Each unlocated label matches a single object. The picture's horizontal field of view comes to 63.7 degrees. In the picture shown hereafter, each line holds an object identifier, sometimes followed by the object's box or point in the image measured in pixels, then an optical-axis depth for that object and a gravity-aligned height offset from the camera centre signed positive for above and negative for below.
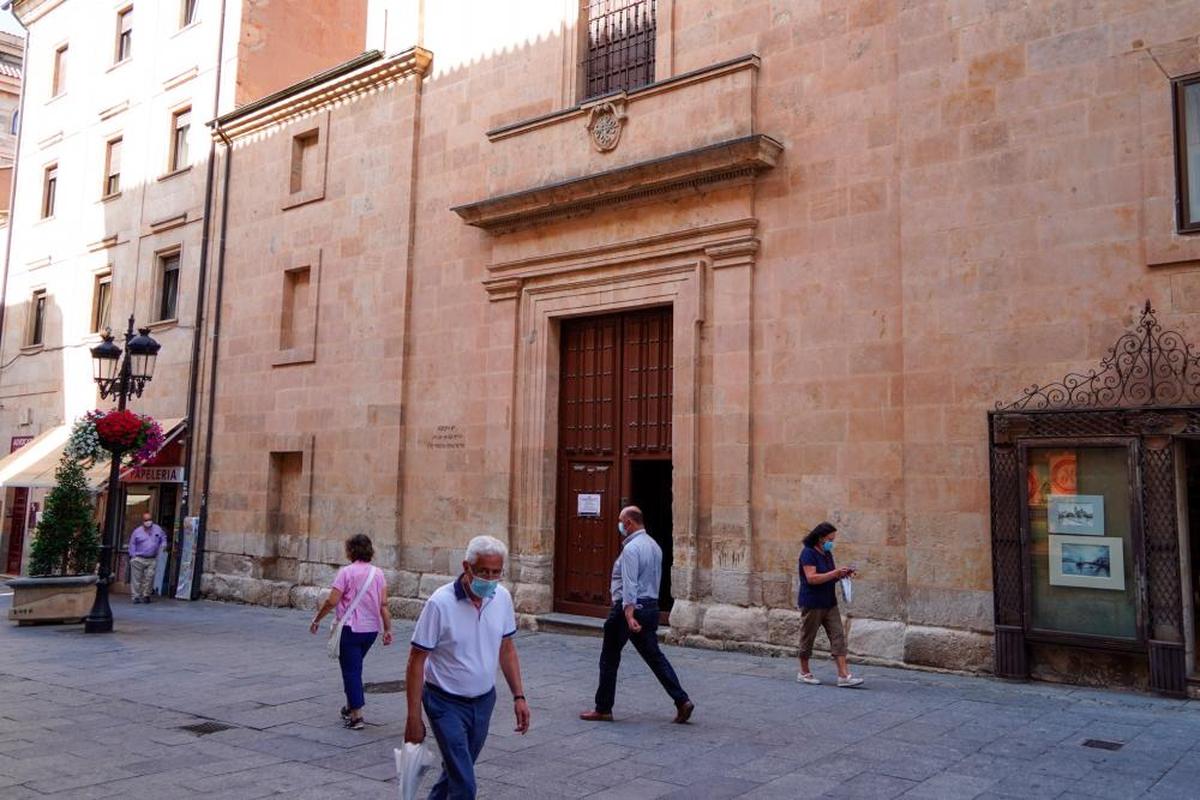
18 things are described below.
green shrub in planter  14.65 -0.41
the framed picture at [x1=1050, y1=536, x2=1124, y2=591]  8.68 -0.32
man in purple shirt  18.17 -0.95
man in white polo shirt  4.43 -0.70
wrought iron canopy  8.52 +1.36
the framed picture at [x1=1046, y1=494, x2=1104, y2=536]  8.84 +0.11
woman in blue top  9.02 -0.74
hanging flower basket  14.08 +1.07
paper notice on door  13.20 +0.15
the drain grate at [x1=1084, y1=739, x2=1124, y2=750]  6.73 -1.52
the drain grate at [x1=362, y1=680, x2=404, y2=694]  9.09 -1.67
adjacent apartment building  20.19 +7.45
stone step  12.50 -1.41
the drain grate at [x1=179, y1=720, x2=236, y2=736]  7.53 -1.73
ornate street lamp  13.68 +1.86
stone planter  14.06 -1.37
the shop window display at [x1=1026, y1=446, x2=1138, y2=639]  8.66 -0.14
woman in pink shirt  7.61 -0.83
